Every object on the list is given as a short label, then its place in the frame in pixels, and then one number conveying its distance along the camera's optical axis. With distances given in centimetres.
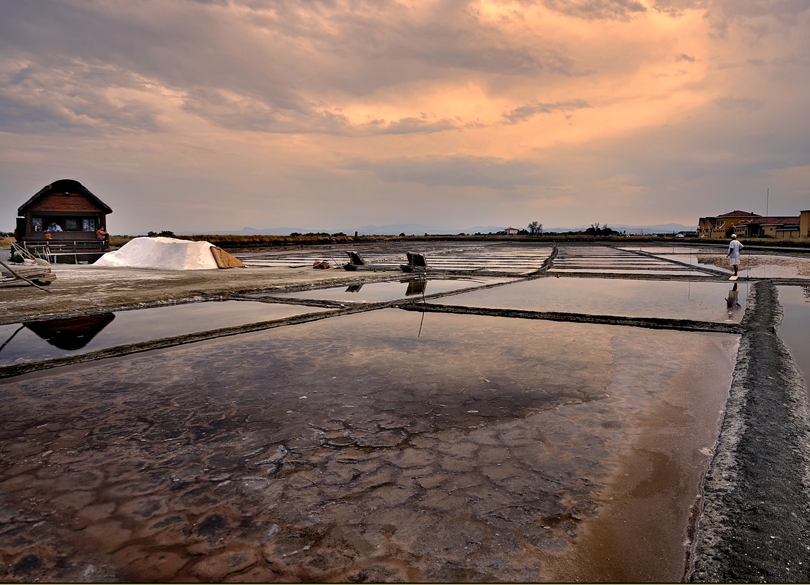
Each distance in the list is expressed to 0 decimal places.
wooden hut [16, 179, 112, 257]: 2688
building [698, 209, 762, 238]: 7181
